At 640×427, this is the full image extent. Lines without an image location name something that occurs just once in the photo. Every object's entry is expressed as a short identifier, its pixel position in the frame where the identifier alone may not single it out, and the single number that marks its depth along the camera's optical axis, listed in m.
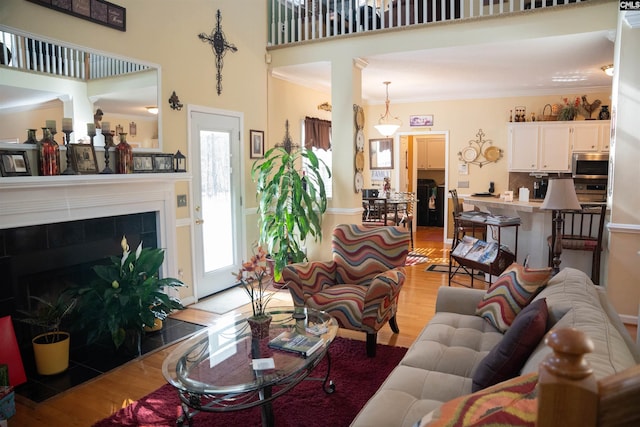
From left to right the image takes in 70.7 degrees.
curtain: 7.13
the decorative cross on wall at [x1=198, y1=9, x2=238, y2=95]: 5.05
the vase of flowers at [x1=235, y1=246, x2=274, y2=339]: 2.55
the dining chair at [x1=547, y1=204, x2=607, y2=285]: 4.56
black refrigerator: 10.54
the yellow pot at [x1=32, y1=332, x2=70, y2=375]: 3.16
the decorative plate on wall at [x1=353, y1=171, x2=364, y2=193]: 5.56
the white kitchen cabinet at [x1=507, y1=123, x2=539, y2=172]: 7.39
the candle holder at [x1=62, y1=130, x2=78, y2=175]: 3.43
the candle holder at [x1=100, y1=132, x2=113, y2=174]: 3.75
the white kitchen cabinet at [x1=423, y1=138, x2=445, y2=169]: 10.54
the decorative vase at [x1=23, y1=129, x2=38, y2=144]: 3.24
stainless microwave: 6.93
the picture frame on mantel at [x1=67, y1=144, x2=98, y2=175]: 3.50
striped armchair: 3.30
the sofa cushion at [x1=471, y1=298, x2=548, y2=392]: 1.81
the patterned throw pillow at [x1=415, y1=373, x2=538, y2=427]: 1.11
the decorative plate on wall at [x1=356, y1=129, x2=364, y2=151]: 5.55
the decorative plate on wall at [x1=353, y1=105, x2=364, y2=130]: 5.52
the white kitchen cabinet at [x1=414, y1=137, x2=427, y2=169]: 10.67
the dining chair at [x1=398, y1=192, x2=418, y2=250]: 7.61
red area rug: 2.59
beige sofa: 1.69
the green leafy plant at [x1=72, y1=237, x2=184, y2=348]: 3.37
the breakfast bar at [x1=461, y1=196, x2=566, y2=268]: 5.04
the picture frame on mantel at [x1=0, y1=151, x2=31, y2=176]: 3.05
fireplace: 3.19
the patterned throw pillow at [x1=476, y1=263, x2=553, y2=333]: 2.58
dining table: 7.37
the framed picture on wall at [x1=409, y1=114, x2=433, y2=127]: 8.23
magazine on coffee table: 2.42
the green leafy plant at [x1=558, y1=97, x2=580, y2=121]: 7.14
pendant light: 8.10
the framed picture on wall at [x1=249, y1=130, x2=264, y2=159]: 5.69
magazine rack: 4.69
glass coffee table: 2.12
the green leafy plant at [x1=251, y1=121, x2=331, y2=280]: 5.14
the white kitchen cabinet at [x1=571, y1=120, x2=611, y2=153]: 6.98
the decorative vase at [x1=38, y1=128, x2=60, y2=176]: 3.26
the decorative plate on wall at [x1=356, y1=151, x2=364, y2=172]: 5.59
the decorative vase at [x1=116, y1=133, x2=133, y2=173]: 3.87
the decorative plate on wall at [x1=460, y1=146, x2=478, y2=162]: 7.88
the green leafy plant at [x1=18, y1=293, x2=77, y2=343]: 3.22
